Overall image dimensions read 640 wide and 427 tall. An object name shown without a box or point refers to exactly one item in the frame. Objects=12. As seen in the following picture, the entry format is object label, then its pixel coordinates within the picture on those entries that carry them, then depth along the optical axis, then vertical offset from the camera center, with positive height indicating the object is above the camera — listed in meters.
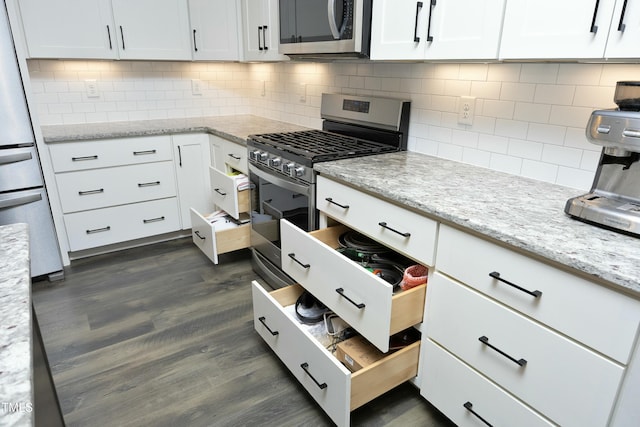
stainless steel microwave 1.84 +0.20
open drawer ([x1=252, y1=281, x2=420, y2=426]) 1.37 -1.00
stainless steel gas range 2.00 -0.39
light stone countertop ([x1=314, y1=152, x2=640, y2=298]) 0.98 -0.41
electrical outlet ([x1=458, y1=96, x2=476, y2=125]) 1.87 -0.16
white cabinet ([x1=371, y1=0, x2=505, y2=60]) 1.41 +0.15
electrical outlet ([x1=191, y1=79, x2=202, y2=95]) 3.43 -0.14
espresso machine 1.07 -0.26
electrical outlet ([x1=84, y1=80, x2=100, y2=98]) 2.99 -0.14
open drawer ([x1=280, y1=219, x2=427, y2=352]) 1.37 -0.75
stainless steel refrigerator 2.17 -0.56
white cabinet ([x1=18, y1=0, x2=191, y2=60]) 2.52 +0.24
